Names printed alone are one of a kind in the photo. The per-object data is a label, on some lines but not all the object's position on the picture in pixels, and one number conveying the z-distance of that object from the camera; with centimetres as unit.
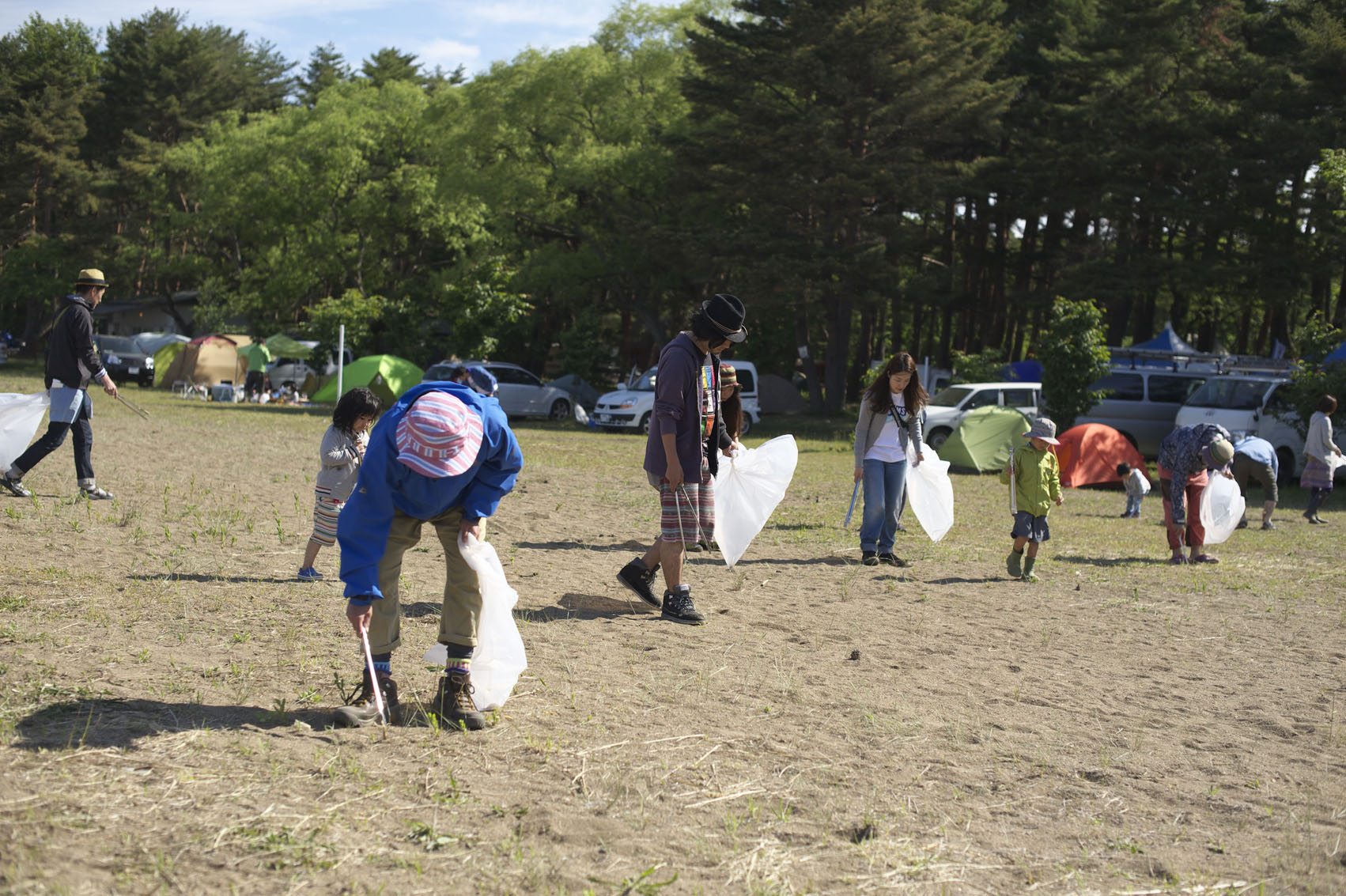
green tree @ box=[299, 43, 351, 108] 6241
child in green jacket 827
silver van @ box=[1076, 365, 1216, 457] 2161
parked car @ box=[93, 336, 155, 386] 3731
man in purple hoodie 624
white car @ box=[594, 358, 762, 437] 2592
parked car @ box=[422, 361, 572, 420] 2828
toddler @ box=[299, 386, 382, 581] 683
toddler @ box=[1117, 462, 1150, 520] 1370
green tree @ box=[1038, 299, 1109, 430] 2067
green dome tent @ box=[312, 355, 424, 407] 2717
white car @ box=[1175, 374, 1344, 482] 1903
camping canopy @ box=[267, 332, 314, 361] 3738
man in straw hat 915
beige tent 3503
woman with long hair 884
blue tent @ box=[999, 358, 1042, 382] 2725
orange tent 1788
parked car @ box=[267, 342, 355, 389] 3559
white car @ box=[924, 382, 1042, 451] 2198
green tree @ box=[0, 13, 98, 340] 4712
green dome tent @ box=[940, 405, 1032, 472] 1925
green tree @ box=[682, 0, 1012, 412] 2788
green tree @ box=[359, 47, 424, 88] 5719
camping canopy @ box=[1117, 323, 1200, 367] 2930
